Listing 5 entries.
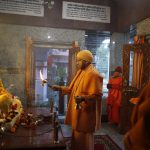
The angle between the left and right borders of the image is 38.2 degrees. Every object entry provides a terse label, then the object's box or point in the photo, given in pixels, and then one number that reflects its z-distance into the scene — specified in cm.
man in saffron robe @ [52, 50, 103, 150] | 321
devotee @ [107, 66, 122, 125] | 596
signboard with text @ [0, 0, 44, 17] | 579
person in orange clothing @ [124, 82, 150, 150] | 122
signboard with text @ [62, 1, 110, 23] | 623
